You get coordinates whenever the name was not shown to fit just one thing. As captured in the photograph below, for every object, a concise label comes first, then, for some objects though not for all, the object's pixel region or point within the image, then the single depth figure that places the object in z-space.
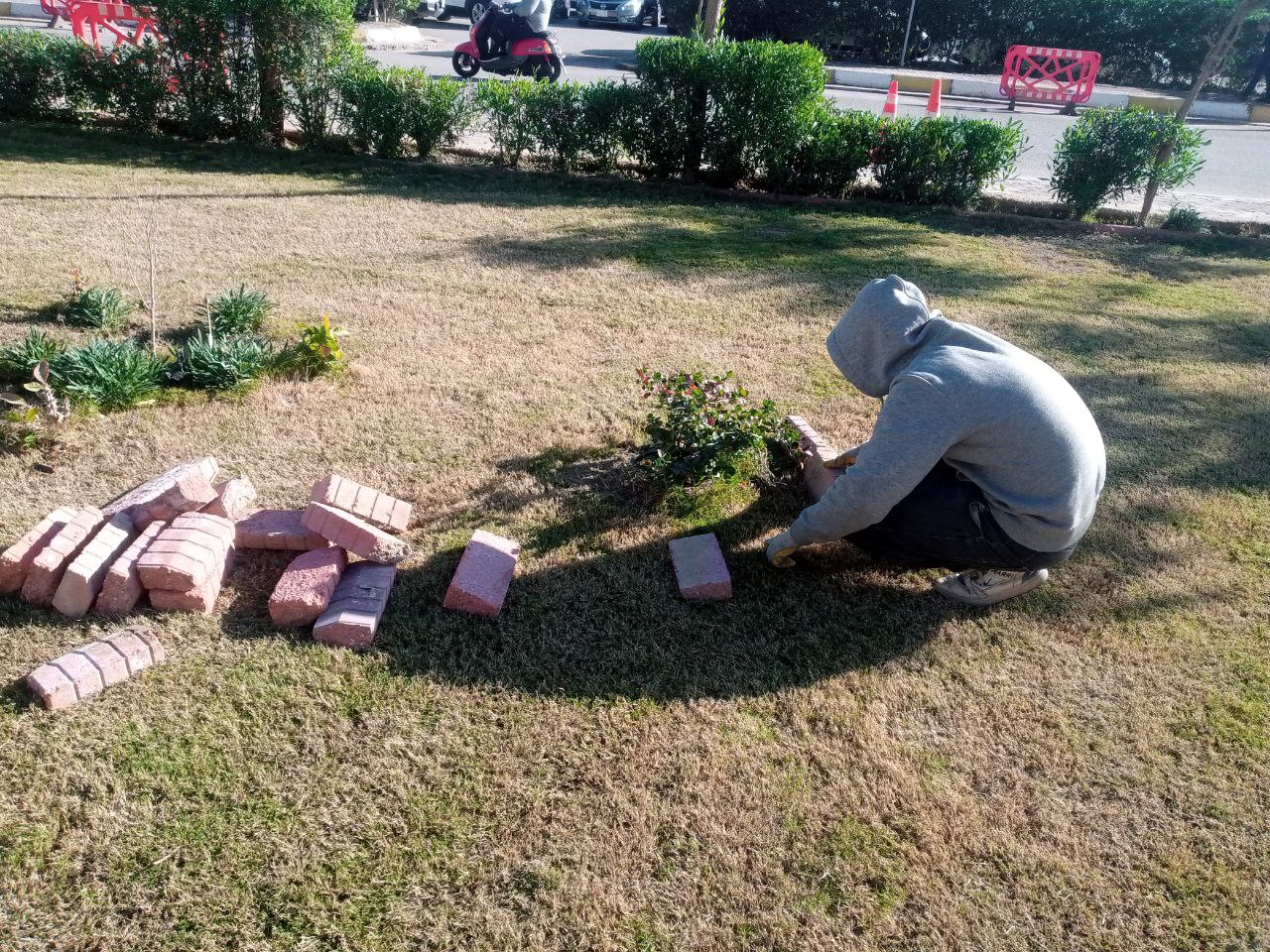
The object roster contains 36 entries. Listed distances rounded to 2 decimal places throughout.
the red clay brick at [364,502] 3.45
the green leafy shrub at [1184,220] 9.23
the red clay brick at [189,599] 3.14
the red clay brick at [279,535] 3.47
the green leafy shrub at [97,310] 5.22
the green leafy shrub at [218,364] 4.69
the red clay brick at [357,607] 3.10
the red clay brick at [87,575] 3.07
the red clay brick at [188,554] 3.09
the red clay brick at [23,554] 3.12
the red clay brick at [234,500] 3.53
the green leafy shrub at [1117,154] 8.99
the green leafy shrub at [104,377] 4.36
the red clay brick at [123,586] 3.09
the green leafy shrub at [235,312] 5.18
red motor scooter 14.77
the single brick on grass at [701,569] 3.44
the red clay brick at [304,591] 3.13
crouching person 2.94
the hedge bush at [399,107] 9.60
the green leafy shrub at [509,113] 9.63
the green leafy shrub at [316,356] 4.93
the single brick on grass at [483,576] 3.28
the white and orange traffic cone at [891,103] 14.51
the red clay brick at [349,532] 3.31
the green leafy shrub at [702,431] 4.00
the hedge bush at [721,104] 9.14
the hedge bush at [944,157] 9.19
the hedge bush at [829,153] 9.29
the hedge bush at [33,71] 9.77
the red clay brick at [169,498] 3.37
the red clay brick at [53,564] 3.11
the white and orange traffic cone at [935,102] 14.80
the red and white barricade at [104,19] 11.09
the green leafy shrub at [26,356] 4.49
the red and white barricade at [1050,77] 17.84
